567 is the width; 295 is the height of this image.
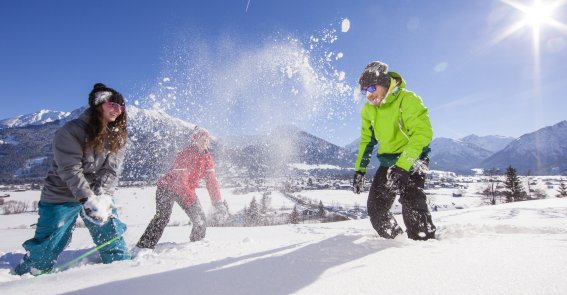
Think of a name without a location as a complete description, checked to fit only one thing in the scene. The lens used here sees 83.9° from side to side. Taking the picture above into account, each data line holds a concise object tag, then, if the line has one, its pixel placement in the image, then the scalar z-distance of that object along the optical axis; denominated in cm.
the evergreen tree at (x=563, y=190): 4268
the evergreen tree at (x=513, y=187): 4047
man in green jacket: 328
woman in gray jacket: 293
